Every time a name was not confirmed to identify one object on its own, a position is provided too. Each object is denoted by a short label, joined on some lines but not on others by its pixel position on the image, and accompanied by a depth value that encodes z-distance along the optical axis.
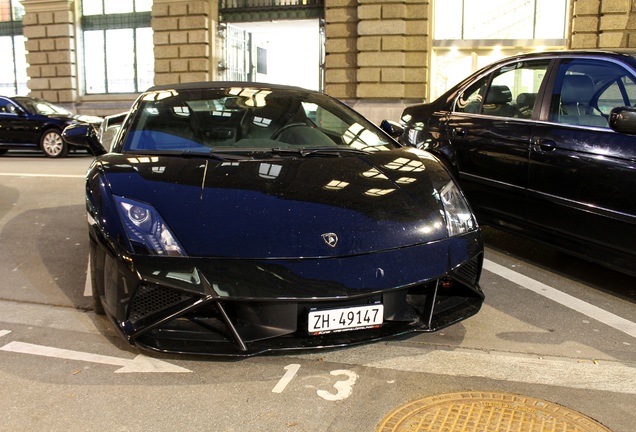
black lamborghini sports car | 3.01
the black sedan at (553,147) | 4.35
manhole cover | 2.73
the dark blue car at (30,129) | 15.66
